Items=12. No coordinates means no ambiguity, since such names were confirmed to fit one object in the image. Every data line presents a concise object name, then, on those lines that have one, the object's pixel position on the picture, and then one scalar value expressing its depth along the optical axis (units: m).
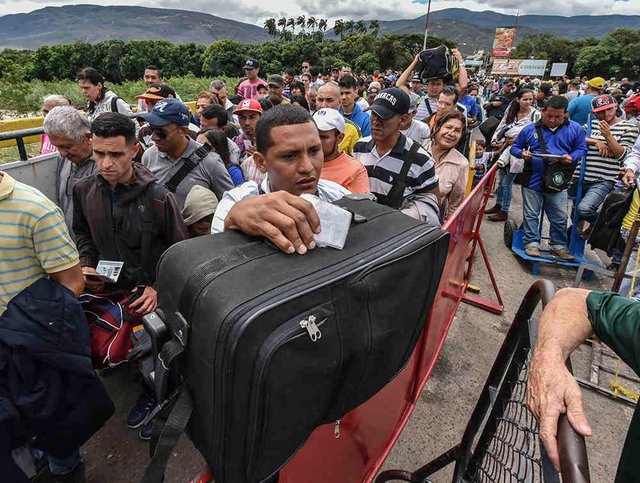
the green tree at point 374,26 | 98.79
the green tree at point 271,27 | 104.41
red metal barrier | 1.53
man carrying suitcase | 1.59
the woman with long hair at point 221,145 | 3.91
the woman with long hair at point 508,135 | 6.36
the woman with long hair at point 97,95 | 4.96
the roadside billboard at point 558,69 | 61.24
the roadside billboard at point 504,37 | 86.94
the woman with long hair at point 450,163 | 3.65
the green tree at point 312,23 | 131.00
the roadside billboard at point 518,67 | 68.31
